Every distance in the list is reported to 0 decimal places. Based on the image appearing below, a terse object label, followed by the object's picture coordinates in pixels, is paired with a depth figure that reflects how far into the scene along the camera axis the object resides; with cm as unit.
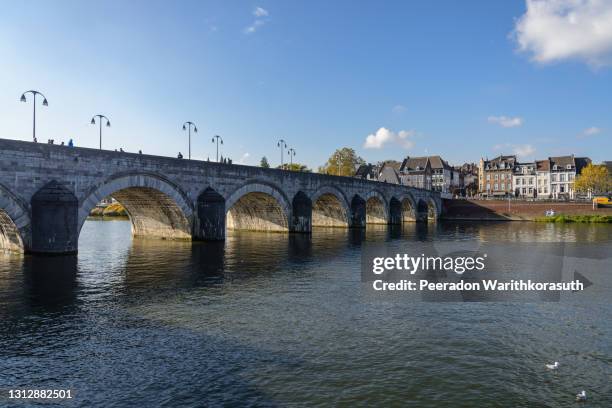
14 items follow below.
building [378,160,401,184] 11731
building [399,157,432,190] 11712
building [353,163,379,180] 12488
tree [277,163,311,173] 12019
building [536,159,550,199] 11031
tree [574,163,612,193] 9688
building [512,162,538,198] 11275
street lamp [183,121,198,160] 3731
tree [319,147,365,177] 11594
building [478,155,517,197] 11738
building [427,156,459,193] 12038
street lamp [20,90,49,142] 2394
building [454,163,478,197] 13092
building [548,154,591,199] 10725
